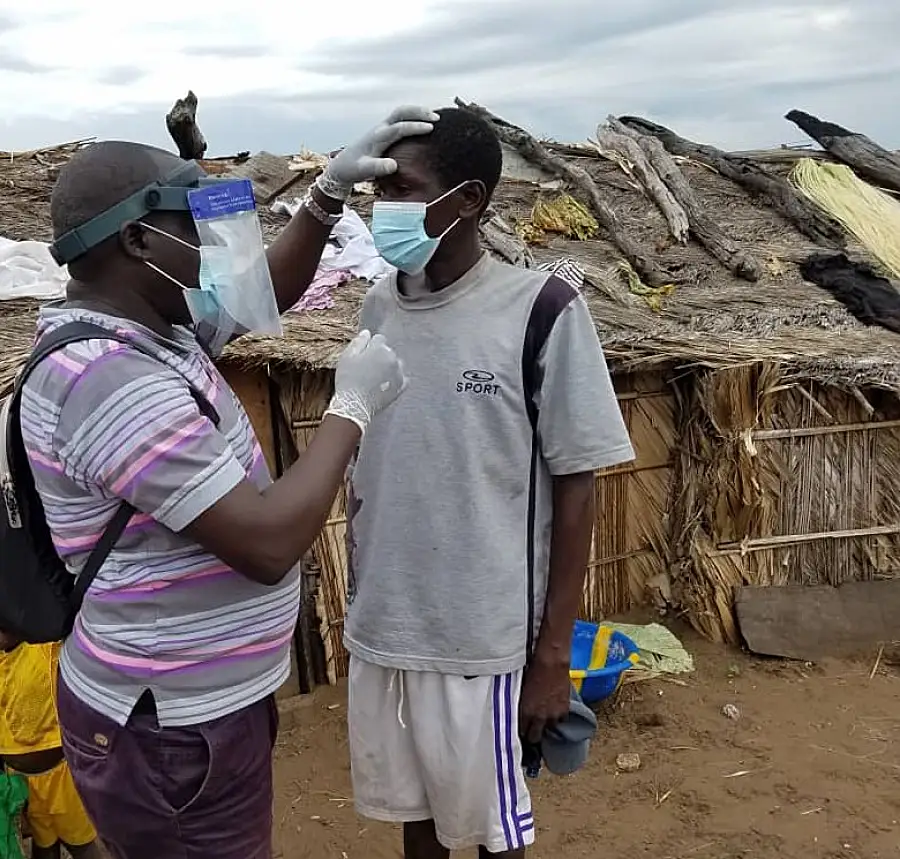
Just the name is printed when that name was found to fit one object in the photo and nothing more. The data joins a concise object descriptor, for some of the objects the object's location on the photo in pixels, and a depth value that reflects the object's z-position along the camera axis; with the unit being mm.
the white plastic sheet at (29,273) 4859
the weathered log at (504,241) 5855
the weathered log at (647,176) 6996
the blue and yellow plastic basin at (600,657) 4738
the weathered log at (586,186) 6312
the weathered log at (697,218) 6469
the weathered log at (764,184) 7184
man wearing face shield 1473
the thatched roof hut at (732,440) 5461
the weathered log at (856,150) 8211
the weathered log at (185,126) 5312
